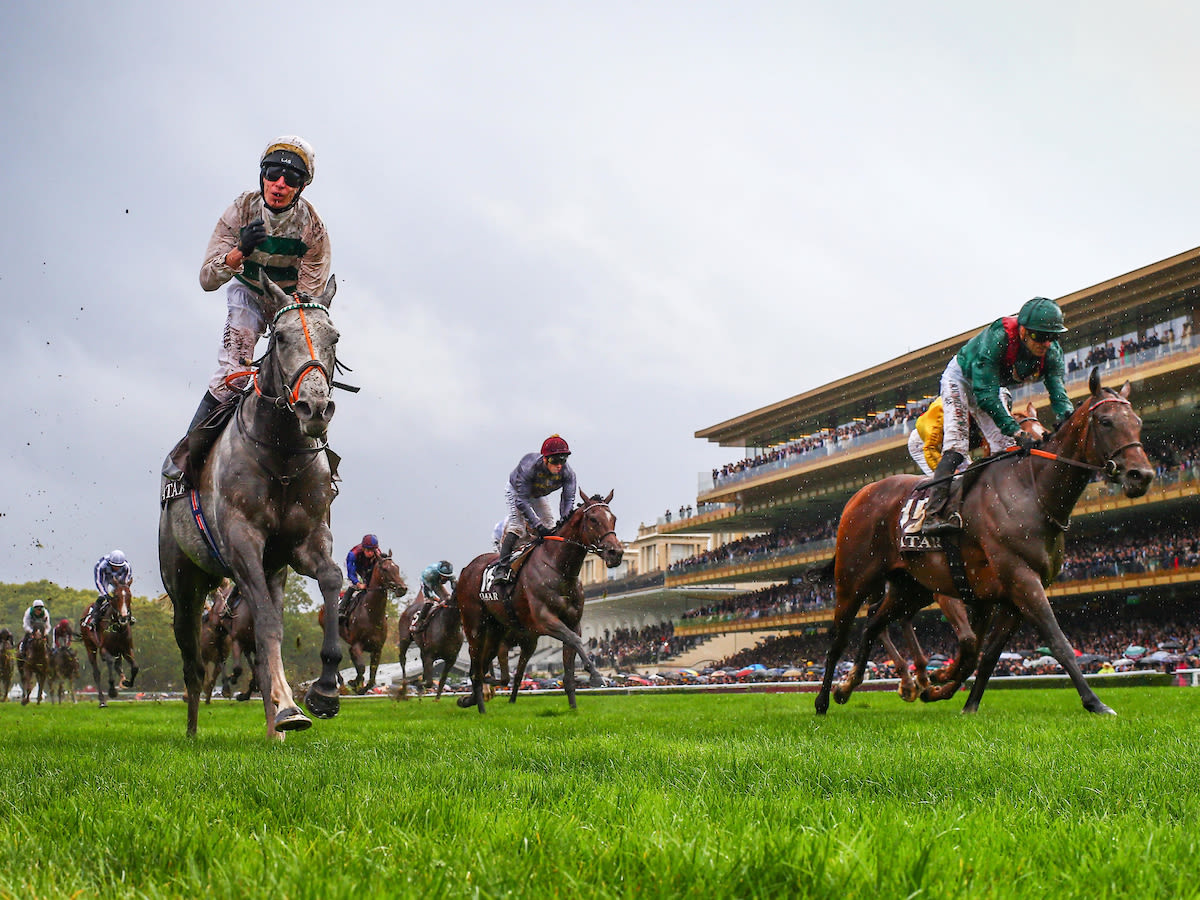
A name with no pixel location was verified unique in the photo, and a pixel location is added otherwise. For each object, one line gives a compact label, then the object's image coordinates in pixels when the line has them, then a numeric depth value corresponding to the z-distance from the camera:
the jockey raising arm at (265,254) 7.52
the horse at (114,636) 21.20
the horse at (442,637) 18.98
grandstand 34.69
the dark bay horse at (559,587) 12.66
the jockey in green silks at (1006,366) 9.05
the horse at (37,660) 24.95
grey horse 6.71
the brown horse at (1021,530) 8.30
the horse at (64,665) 26.65
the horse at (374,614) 18.73
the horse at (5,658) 27.38
